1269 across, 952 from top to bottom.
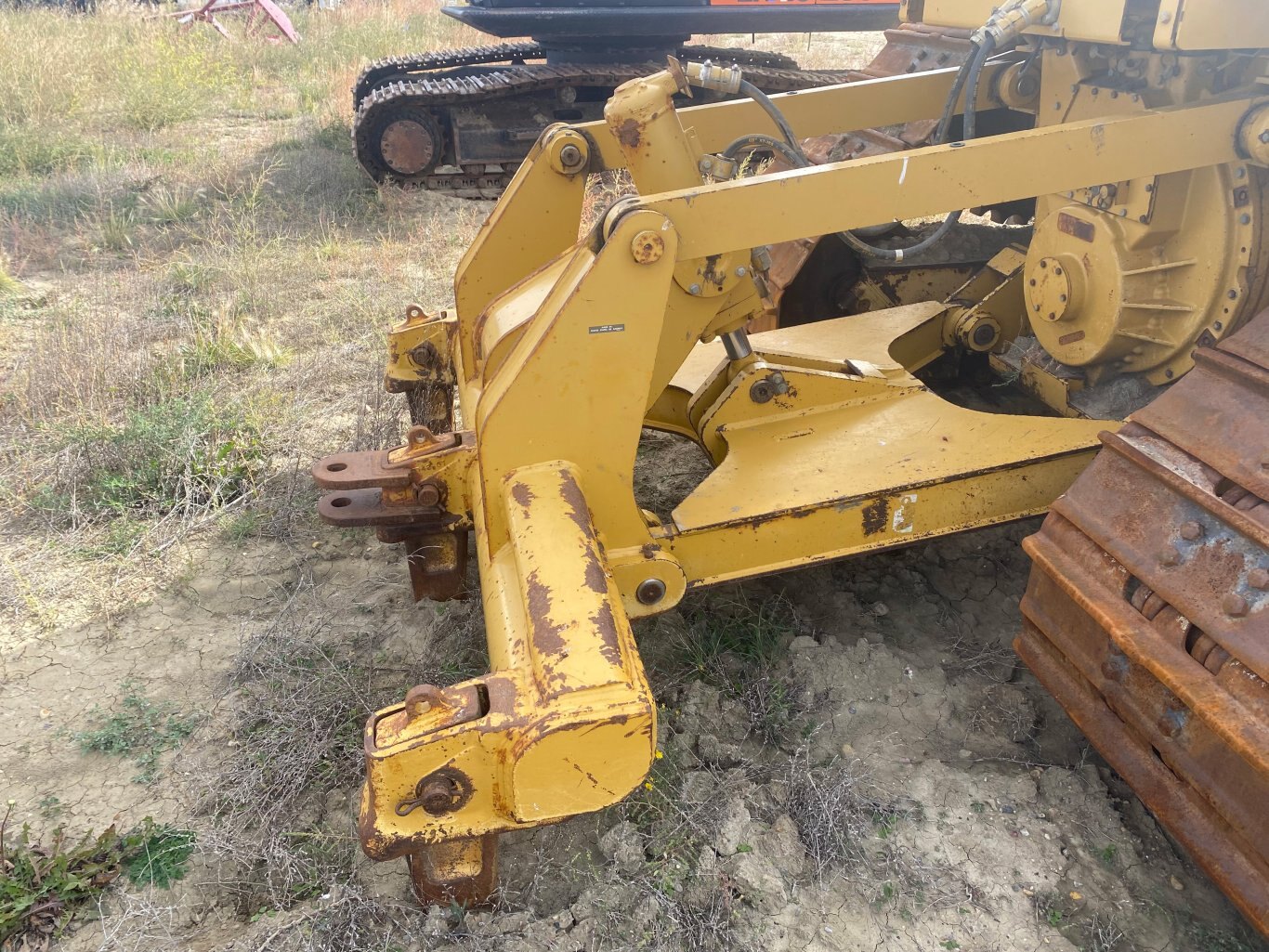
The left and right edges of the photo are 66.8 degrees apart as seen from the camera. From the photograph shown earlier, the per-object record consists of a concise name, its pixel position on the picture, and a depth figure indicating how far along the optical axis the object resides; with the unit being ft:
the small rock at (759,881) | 7.13
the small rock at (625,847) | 7.32
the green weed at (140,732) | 8.59
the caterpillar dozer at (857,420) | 5.84
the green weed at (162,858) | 7.33
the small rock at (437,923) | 6.79
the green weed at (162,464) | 12.04
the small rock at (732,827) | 7.48
